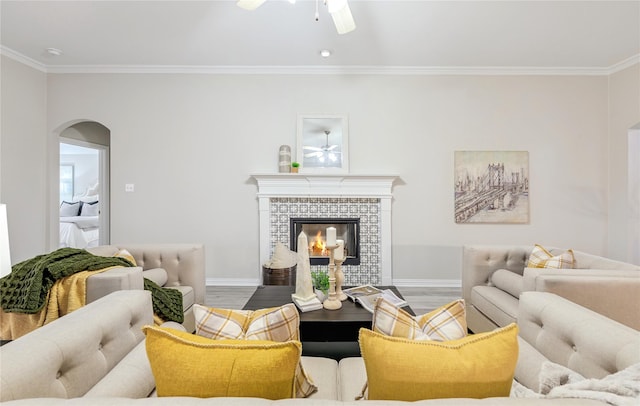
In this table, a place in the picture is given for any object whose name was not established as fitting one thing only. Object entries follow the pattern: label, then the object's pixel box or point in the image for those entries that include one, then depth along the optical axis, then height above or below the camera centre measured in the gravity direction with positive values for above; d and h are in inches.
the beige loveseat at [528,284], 72.6 -20.0
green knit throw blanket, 72.6 -16.9
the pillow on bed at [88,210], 300.0 -5.9
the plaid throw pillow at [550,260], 91.5 -15.7
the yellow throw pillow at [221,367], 30.9 -15.1
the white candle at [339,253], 82.3 -12.1
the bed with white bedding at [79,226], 243.6 -16.8
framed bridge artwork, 164.2 +9.9
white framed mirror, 165.2 +31.4
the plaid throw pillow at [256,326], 40.3 -14.8
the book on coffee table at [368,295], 85.7 -25.2
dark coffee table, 77.7 -28.3
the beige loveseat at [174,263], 106.5 -19.7
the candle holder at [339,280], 82.8 -19.2
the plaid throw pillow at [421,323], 39.8 -14.6
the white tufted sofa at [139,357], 30.2 -17.2
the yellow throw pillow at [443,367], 30.8 -15.0
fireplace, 163.0 -3.7
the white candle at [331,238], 79.2 -8.1
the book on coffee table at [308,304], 84.1 -25.2
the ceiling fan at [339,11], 83.4 +49.4
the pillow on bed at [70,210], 300.0 -5.9
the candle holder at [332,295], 83.4 -23.4
